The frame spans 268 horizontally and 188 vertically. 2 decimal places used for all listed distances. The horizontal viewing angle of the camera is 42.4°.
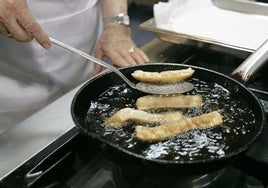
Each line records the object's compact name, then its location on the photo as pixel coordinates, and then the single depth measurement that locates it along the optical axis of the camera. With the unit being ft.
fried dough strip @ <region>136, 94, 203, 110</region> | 2.46
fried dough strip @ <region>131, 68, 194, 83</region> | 2.60
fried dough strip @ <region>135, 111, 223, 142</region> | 2.08
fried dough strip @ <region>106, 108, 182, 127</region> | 2.24
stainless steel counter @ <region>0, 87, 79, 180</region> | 2.17
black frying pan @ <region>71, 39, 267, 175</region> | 1.87
